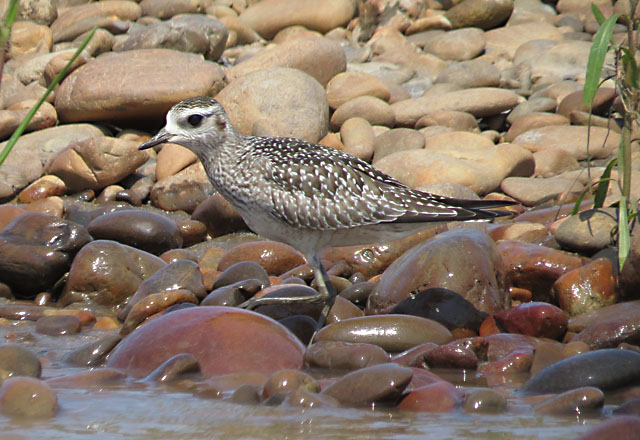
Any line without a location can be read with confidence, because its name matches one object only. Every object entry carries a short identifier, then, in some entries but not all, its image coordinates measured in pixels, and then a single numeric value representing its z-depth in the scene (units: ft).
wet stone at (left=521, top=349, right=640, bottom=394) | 30.73
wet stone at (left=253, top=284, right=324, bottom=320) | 43.88
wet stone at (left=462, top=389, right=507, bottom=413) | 28.89
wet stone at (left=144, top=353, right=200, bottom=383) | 33.56
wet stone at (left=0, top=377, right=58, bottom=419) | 28.02
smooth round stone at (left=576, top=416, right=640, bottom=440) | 22.91
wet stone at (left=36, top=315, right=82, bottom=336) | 45.16
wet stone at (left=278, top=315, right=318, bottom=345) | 42.14
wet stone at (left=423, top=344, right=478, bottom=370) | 34.88
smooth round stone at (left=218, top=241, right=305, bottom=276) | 54.75
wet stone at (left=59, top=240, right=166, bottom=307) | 51.11
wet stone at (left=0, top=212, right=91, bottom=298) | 52.65
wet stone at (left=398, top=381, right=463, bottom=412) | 29.19
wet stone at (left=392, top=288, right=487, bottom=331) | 41.73
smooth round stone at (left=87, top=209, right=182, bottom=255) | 58.59
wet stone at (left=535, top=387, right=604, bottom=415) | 27.78
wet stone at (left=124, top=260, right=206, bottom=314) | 47.32
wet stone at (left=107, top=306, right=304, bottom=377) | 34.99
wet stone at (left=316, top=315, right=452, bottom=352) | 38.06
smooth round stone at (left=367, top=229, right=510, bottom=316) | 42.57
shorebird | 43.34
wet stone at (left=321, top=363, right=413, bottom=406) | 29.12
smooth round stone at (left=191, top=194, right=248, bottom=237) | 66.95
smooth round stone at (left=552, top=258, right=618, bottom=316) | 42.63
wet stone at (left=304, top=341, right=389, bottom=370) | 34.99
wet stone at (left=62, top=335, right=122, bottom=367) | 38.11
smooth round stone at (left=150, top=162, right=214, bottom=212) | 75.82
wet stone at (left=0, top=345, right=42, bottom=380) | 33.55
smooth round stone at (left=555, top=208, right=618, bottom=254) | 46.55
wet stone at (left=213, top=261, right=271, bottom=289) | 48.70
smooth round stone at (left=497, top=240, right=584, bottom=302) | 46.16
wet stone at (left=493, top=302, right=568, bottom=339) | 39.29
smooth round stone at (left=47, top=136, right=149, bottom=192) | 77.56
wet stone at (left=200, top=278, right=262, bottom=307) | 45.29
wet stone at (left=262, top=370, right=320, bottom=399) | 29.94
